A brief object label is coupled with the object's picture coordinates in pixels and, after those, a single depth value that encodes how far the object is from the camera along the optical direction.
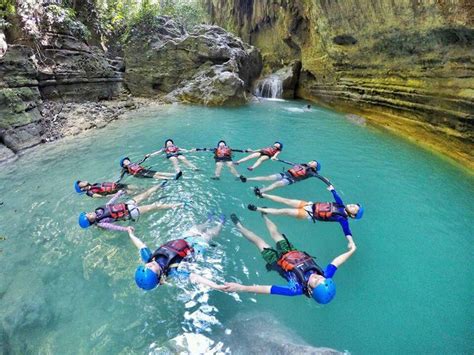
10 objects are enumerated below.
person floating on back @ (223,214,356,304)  3.60
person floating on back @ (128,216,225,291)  3.72
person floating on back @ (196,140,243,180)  7.75
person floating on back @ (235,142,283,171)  8.28
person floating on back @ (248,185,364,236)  5.16
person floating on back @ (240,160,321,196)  6.91
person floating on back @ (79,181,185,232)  5.00
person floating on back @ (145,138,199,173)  8.26
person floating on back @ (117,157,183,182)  7.18
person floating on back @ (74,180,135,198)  6.22
